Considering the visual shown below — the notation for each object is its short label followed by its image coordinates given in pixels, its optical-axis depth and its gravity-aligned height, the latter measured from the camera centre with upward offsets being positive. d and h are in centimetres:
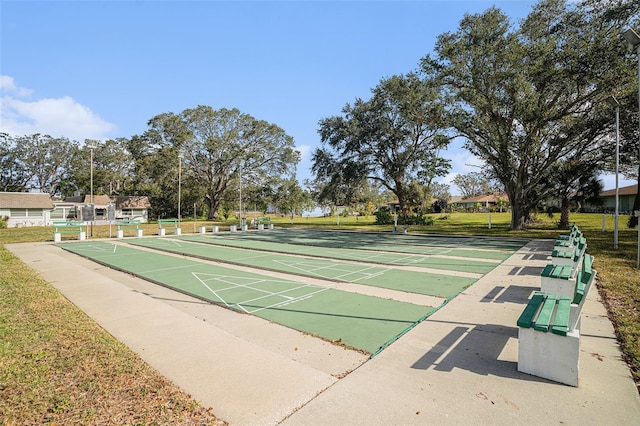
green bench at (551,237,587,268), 673 -100
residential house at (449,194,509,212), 7202 +188
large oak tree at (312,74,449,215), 3422 +693
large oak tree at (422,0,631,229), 1859 +764
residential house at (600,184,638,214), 4391 +142
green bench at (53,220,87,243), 2072 -148
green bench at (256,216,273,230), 3150 -127
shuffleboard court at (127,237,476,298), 820 -195
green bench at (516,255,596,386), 346 -148
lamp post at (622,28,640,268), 916 +477
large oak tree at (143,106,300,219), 4516 +876
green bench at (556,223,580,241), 932 -81
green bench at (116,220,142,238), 2295 -159
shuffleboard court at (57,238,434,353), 527 -197
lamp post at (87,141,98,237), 2095 +417
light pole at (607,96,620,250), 1345 -18
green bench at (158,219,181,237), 2498 -167
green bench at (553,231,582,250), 787 -88
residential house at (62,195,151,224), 4431 +60
